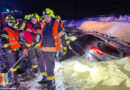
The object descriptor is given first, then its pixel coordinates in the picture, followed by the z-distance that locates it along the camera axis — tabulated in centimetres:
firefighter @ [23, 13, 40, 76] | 379
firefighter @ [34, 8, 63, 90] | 307
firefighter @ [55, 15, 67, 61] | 494
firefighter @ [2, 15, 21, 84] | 370
